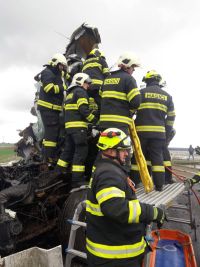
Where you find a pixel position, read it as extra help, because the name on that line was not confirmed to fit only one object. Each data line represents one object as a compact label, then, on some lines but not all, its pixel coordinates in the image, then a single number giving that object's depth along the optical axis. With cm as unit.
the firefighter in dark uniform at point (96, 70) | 585
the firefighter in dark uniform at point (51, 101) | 591
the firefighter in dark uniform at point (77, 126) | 502
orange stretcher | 385
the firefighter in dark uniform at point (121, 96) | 466
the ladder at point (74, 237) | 356
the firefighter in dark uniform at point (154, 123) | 518
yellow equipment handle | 464
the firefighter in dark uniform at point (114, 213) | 257
